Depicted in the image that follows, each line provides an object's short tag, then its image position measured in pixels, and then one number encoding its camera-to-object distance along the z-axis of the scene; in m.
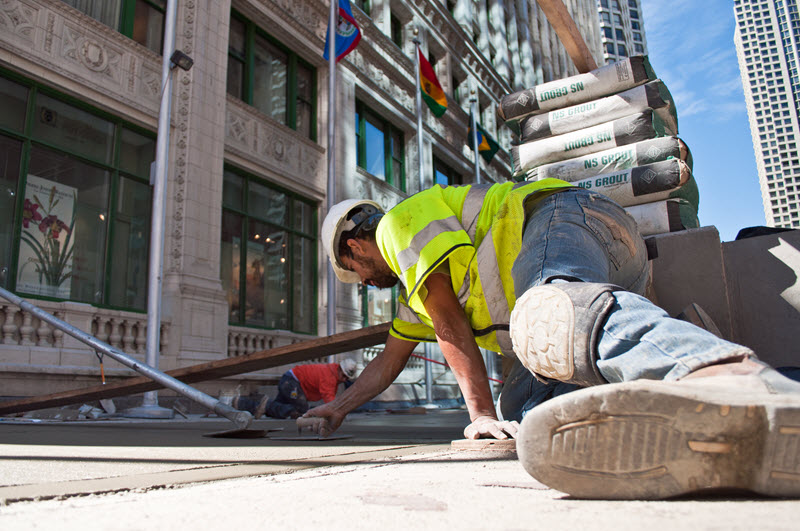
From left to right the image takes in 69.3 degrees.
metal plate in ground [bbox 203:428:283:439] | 3.34
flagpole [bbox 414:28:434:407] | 12.65
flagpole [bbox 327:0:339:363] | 10.19
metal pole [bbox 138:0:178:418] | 6.80
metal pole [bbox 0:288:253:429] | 3.52
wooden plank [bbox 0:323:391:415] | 3.95
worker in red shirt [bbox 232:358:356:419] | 8.75
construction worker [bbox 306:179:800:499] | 0.95
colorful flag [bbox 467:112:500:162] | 17.94
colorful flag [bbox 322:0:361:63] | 11.52
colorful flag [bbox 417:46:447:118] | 15.16
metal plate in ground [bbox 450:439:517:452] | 2.05
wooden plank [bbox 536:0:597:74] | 4.41
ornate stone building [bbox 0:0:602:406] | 7.47
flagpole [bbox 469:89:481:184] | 17.56
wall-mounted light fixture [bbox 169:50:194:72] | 7.56
